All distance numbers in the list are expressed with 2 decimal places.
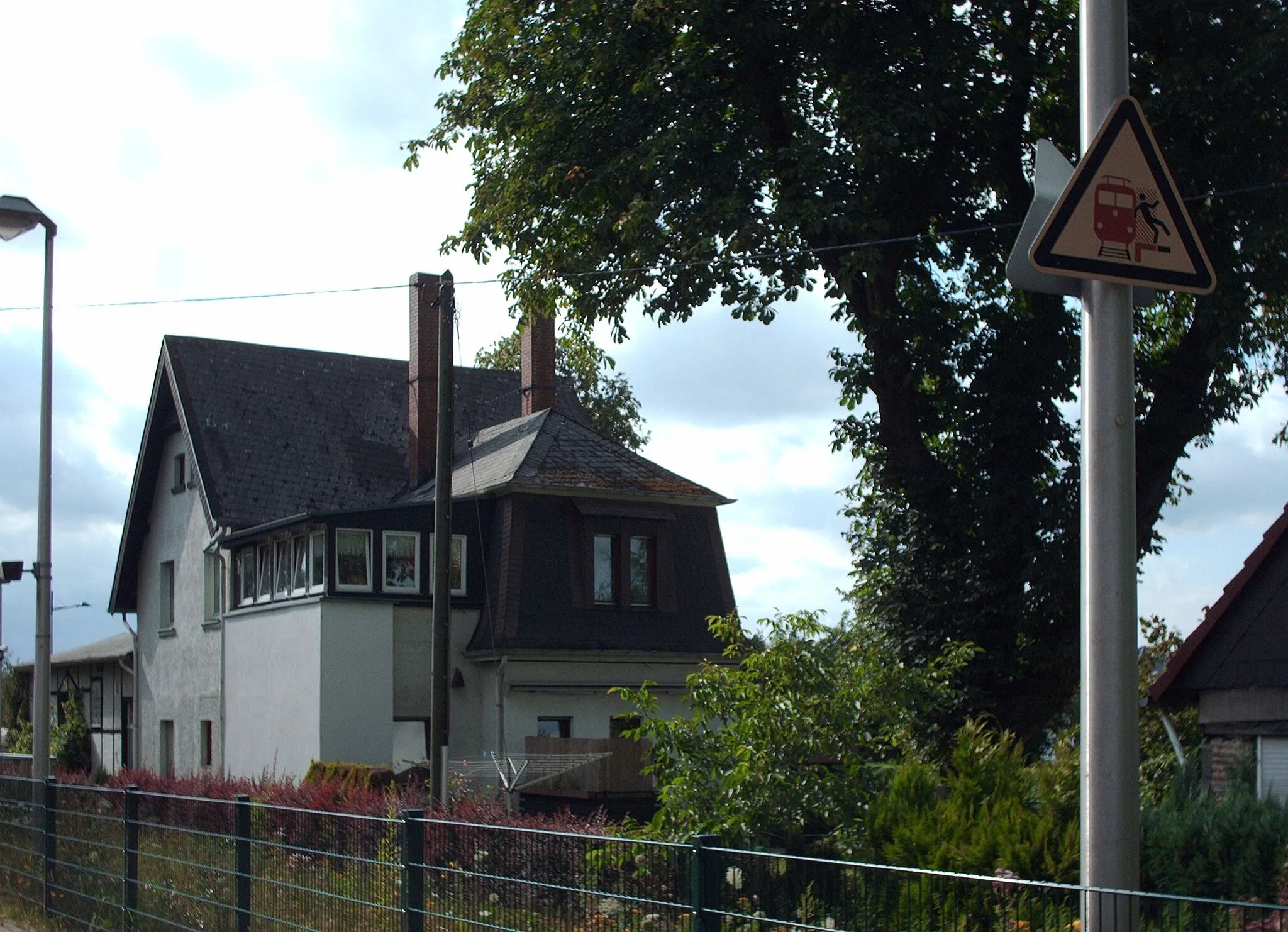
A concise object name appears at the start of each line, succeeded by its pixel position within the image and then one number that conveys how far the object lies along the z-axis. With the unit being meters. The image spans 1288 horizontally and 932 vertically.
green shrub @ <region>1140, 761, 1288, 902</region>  11.57
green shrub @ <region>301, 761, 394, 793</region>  26.22
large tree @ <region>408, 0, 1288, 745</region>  19.88
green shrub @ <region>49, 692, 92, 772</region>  46.16
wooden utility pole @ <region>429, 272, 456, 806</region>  22.11
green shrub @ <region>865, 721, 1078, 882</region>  10.46
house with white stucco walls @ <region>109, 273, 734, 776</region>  31.70
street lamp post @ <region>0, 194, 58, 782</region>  16.58
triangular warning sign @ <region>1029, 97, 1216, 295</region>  5.27
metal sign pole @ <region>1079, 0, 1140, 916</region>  4.95
